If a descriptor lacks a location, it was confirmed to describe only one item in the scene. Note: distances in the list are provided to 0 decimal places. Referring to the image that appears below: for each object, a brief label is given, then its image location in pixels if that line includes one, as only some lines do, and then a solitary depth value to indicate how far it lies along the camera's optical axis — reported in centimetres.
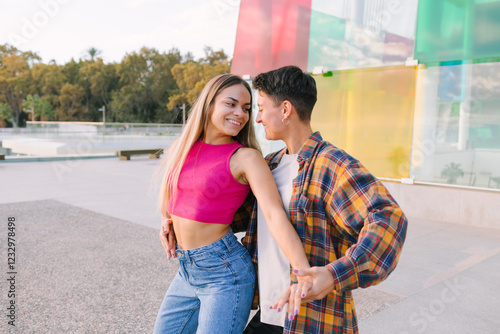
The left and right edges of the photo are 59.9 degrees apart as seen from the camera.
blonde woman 168
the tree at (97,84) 6285
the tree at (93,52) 7825
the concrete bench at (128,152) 1789
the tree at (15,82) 5934
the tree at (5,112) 5934
